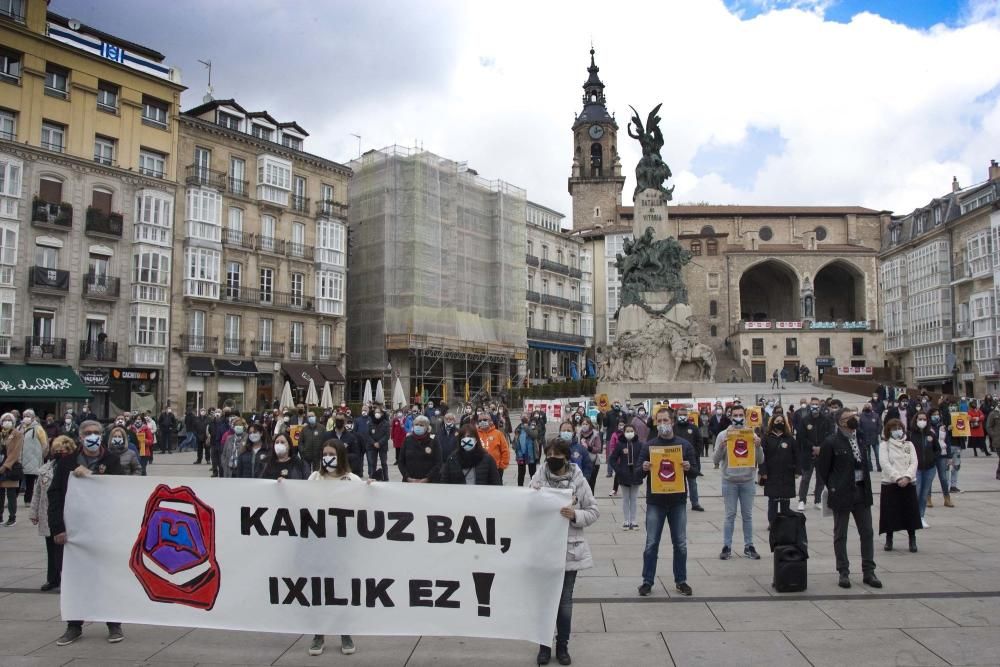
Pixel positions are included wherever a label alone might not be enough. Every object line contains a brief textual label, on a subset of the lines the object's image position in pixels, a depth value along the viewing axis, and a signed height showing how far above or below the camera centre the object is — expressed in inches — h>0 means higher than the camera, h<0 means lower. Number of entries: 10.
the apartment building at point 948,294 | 1952.5 +288.1
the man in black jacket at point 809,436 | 501.4 -27.5
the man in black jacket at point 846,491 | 306.7 -37.2
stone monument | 1364.4 +138.0
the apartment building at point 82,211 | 1309.1 +332.9
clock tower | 3122.5 +914.3
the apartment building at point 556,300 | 2516.0 +324.3
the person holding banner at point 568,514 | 228.4 -34.3
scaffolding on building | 1856.5 +305.2
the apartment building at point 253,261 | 1552.7 +290.0
